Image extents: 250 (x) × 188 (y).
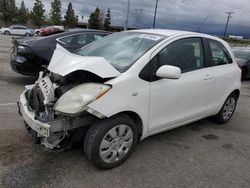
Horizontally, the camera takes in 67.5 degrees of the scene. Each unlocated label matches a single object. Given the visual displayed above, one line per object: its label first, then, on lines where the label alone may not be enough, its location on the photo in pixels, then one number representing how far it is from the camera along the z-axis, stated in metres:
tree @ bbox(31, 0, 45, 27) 40.10
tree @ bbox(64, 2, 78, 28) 44.09
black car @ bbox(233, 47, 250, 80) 7.55
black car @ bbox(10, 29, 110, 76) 4.46
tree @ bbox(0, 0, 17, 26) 37.75
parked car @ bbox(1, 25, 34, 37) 26.45
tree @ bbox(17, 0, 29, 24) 40.16
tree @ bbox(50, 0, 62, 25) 41.76
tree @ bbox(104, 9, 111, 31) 48.01
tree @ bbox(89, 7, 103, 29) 44.35
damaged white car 2.05
